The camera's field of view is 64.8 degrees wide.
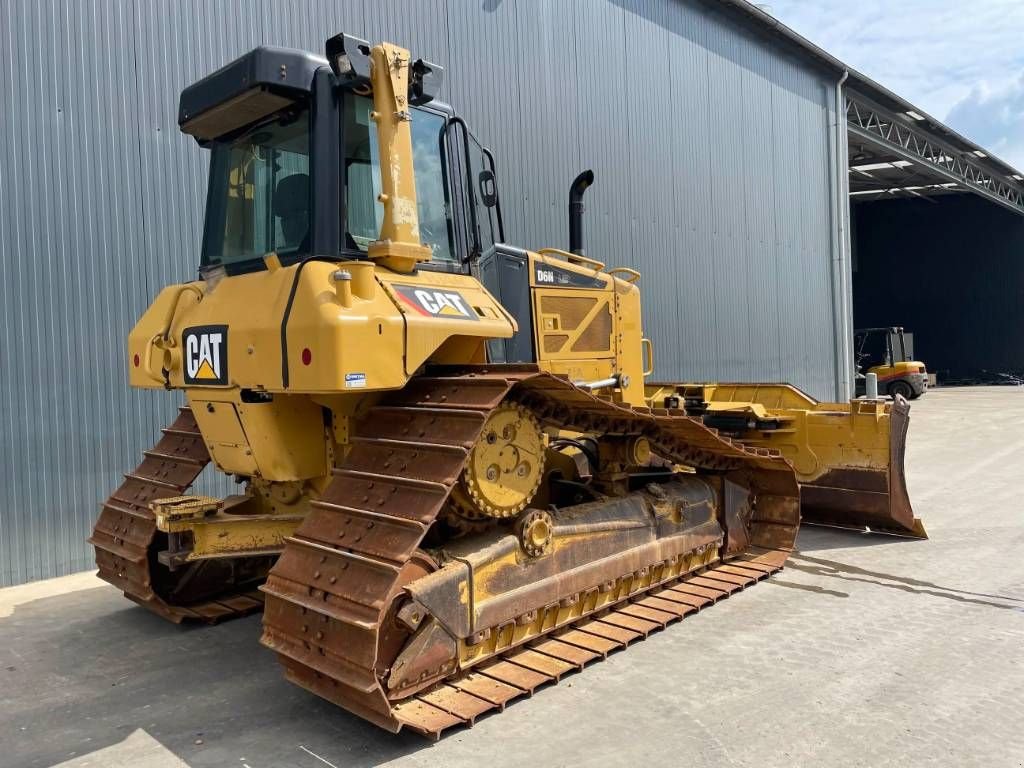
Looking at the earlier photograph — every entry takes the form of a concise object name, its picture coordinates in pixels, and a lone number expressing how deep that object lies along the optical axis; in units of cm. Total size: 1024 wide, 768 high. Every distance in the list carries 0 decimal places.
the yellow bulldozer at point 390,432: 382
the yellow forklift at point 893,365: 2625
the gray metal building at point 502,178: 682
